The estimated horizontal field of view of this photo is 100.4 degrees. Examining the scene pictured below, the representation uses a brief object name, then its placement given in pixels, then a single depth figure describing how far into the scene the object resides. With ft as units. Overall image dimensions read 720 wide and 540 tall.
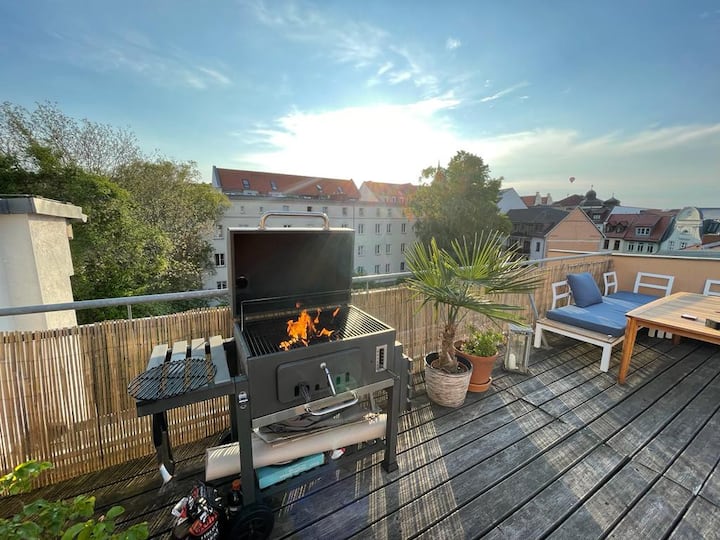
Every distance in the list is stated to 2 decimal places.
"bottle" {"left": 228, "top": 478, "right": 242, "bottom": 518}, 4.76
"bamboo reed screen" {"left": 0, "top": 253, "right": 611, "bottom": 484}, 5.33
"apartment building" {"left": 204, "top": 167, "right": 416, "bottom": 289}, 66.03
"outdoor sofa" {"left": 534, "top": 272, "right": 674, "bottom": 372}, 10.47
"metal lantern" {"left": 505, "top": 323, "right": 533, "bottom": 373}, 9.88
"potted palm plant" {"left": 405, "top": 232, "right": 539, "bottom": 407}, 7.62
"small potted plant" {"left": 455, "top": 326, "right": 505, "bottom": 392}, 8.74
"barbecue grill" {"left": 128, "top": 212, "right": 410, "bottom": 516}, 4.31
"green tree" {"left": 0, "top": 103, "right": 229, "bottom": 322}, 30.37
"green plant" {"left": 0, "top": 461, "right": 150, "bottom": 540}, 2.03
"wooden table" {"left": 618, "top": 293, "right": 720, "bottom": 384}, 8.36
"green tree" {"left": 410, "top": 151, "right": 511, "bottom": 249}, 59.41
